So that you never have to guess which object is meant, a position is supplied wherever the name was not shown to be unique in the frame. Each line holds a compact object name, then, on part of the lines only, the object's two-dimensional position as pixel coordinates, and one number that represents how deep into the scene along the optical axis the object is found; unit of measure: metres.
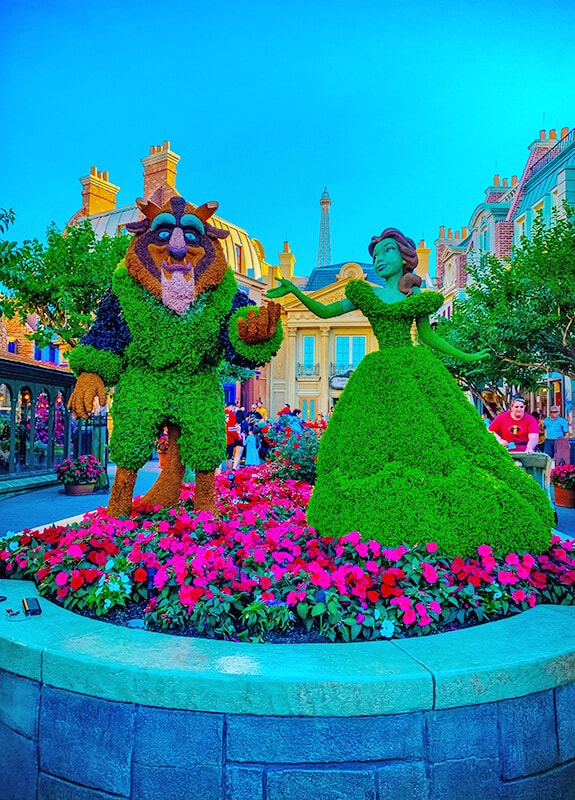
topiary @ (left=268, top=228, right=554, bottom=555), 3.08
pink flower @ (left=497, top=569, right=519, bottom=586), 2.75
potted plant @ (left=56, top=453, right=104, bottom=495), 10.18
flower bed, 2.54
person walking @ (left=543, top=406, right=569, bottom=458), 10.36
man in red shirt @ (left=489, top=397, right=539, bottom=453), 6.80
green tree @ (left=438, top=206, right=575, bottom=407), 11.16
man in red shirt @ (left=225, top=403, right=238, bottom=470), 10.77
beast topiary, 4.12
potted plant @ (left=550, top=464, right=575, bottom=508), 8.52
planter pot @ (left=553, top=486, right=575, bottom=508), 8.53
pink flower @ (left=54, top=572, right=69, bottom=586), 2.84
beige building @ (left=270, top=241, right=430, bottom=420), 28.31
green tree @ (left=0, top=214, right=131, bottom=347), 13.48
